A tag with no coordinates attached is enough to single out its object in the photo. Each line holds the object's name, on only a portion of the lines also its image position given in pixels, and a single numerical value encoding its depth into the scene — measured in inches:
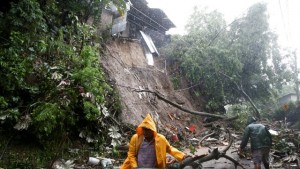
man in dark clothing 265.3
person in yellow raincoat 165.3
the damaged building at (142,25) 518.3
